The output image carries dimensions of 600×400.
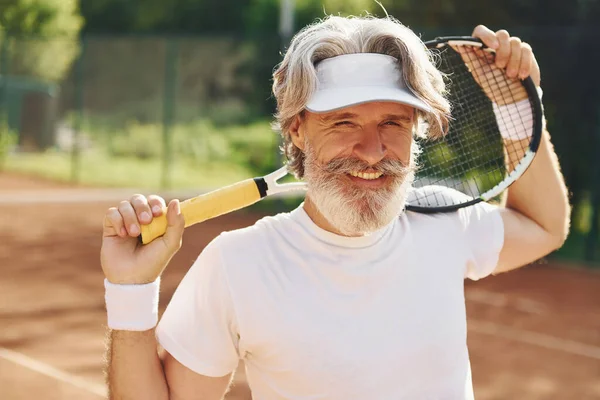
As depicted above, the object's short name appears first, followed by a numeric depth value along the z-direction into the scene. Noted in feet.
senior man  6.88
